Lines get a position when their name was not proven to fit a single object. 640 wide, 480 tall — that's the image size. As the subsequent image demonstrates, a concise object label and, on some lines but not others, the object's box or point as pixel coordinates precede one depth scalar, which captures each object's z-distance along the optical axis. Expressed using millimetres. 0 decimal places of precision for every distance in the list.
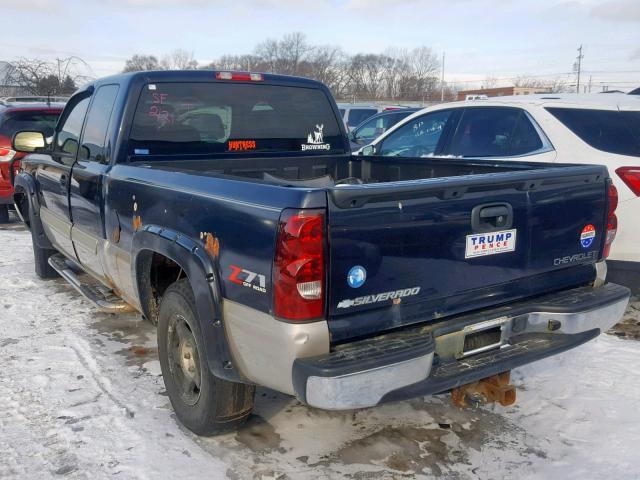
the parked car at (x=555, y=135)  4738
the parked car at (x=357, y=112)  16672
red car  8609
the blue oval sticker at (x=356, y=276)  2461
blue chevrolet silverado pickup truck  2428
